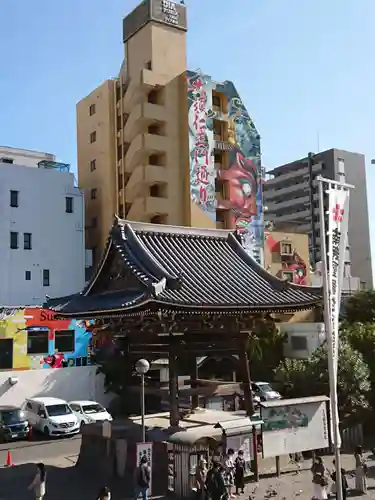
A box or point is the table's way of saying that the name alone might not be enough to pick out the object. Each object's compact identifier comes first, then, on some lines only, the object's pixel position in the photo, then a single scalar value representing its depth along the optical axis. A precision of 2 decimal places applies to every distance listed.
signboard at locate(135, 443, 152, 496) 17.28
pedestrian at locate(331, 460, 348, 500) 16.34
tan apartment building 52.16
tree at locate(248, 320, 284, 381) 44.03
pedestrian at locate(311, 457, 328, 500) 16.48
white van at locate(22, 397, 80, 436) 30.19
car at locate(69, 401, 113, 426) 31.74
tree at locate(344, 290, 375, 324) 50.38
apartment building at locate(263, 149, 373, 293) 85.81
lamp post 18.16
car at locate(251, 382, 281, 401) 36.41
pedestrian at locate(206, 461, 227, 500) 16.00
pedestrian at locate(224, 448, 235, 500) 17.88
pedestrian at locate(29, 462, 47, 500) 16.61
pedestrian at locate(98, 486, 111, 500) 14.82
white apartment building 46.53
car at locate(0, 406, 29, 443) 29.67
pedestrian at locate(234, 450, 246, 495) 18.22
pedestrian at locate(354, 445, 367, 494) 18.36
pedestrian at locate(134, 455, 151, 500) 16.95
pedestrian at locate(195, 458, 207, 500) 17.09
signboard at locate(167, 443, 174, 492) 18.70
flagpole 13.77
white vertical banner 14.50
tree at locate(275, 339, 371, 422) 26.05
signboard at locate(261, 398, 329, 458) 19.33
